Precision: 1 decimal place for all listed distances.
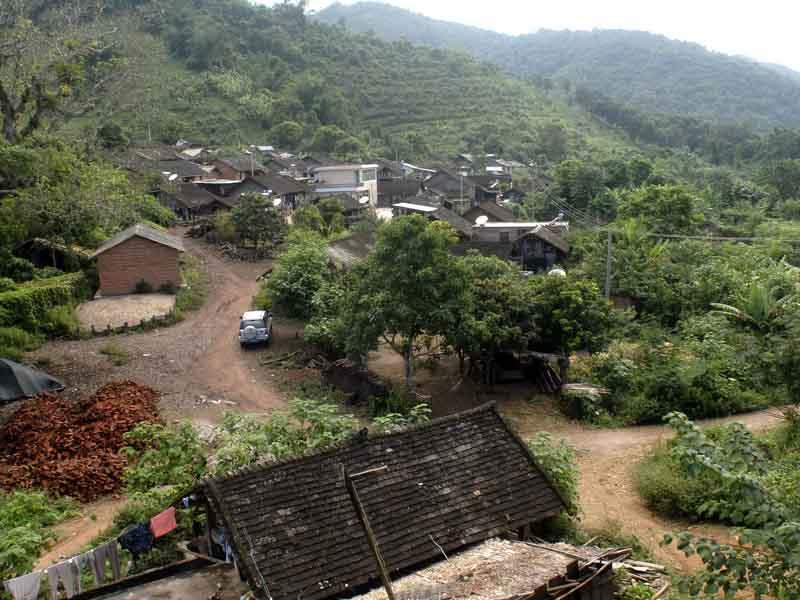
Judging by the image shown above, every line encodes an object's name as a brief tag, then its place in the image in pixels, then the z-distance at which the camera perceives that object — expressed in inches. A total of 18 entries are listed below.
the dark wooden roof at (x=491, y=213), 1681.3
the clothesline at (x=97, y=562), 324.5
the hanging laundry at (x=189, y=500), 375.2
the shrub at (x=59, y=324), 906.1
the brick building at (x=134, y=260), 1076.5
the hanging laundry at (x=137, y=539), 374.3
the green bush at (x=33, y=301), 868.0
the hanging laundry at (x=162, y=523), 370.9
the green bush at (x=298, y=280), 985.3
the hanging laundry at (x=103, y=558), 360.5
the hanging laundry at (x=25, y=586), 319.6
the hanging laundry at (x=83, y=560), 348.5
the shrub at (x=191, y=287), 1060.7
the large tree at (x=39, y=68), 870.4
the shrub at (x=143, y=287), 1089.4
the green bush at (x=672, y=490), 513.0
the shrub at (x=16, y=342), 817.5
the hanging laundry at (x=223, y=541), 354.4
